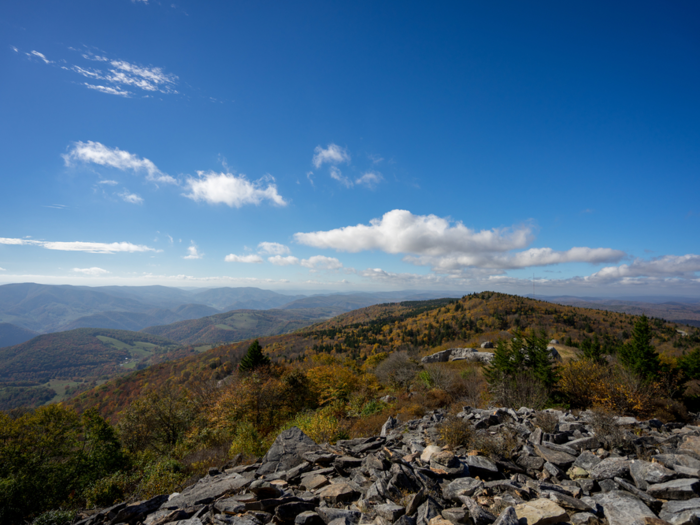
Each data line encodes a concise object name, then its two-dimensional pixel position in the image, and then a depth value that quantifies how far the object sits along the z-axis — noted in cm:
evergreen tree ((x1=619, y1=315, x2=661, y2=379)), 3000
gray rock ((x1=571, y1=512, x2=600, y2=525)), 656
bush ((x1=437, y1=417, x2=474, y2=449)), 1184
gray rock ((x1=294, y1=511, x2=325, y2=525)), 730
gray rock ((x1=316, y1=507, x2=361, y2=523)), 734
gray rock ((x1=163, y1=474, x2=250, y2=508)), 934
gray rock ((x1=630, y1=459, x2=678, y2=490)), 772
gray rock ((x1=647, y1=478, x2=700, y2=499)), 710
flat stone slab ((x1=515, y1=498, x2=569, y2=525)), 637
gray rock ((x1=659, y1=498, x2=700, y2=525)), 606
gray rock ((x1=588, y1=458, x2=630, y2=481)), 839
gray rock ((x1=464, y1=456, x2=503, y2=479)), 932
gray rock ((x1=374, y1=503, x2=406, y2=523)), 706
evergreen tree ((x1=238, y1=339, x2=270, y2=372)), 4370
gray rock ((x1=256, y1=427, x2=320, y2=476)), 1170
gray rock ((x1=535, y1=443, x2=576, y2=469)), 969
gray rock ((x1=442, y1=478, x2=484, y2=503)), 790
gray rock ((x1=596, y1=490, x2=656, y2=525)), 657
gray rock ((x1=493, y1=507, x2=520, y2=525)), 593
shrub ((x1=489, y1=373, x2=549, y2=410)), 2097
